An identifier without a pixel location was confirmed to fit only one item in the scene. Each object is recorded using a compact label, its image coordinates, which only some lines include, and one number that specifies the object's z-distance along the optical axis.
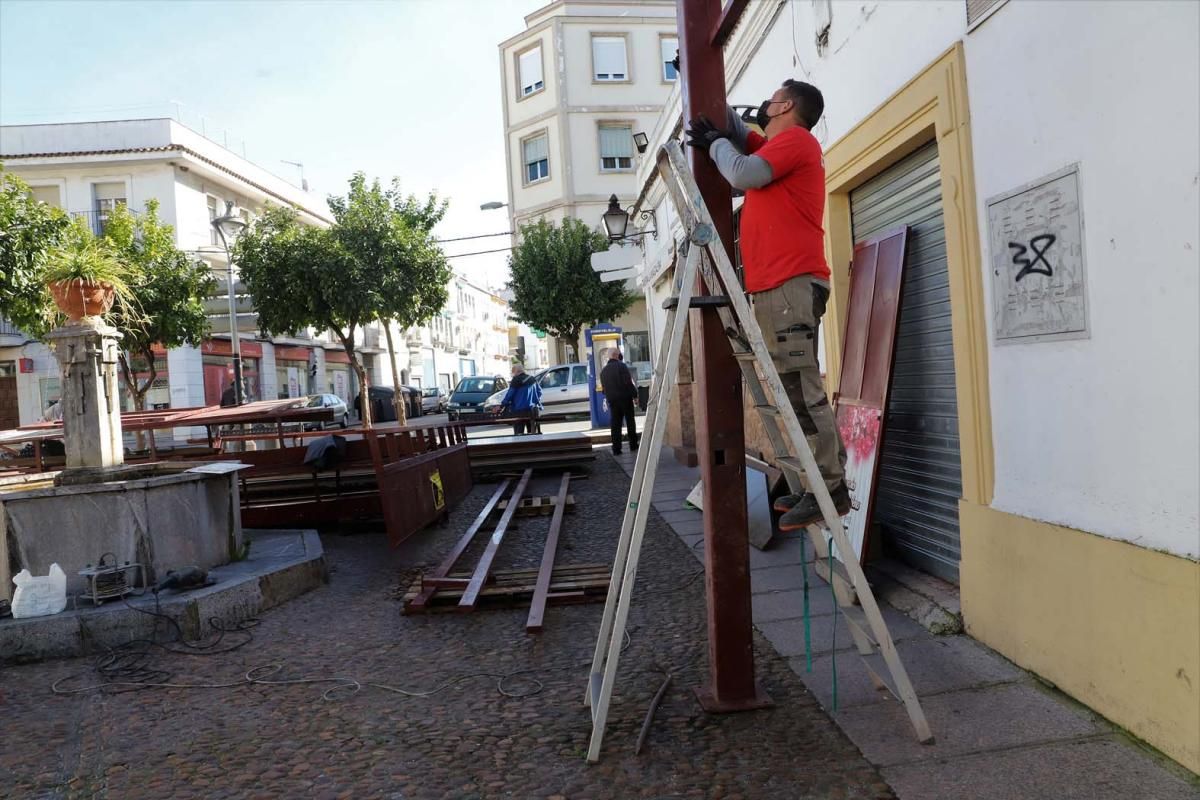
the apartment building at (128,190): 28.91
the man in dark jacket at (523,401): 17.34
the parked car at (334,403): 25.03
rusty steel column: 3.32
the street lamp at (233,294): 18.34
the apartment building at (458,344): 55.92
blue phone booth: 20.20
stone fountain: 5.44
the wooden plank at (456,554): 5.46
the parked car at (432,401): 41.34
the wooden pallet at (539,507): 9.31
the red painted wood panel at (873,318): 4.92
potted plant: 6.20
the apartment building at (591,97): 35.03
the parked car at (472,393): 28.77
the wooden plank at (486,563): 5.34
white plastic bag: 4.93
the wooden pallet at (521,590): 5.42
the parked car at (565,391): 25.75
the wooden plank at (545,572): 4.84
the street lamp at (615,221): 13.22
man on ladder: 3.09
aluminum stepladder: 2.89
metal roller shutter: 4.70
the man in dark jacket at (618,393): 13.78
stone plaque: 3.25
